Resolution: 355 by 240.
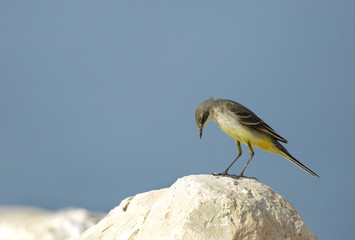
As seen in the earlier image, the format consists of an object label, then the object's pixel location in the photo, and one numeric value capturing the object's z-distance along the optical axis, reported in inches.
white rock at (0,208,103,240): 703.1
